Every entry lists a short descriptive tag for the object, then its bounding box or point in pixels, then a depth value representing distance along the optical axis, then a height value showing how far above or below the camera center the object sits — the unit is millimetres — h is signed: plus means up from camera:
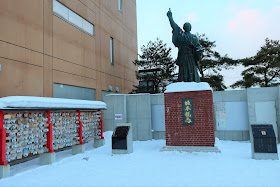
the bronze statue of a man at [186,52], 8969 +2159
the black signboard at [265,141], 6766 -1099
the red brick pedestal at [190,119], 8133 -475
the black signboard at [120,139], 8102 -1125
